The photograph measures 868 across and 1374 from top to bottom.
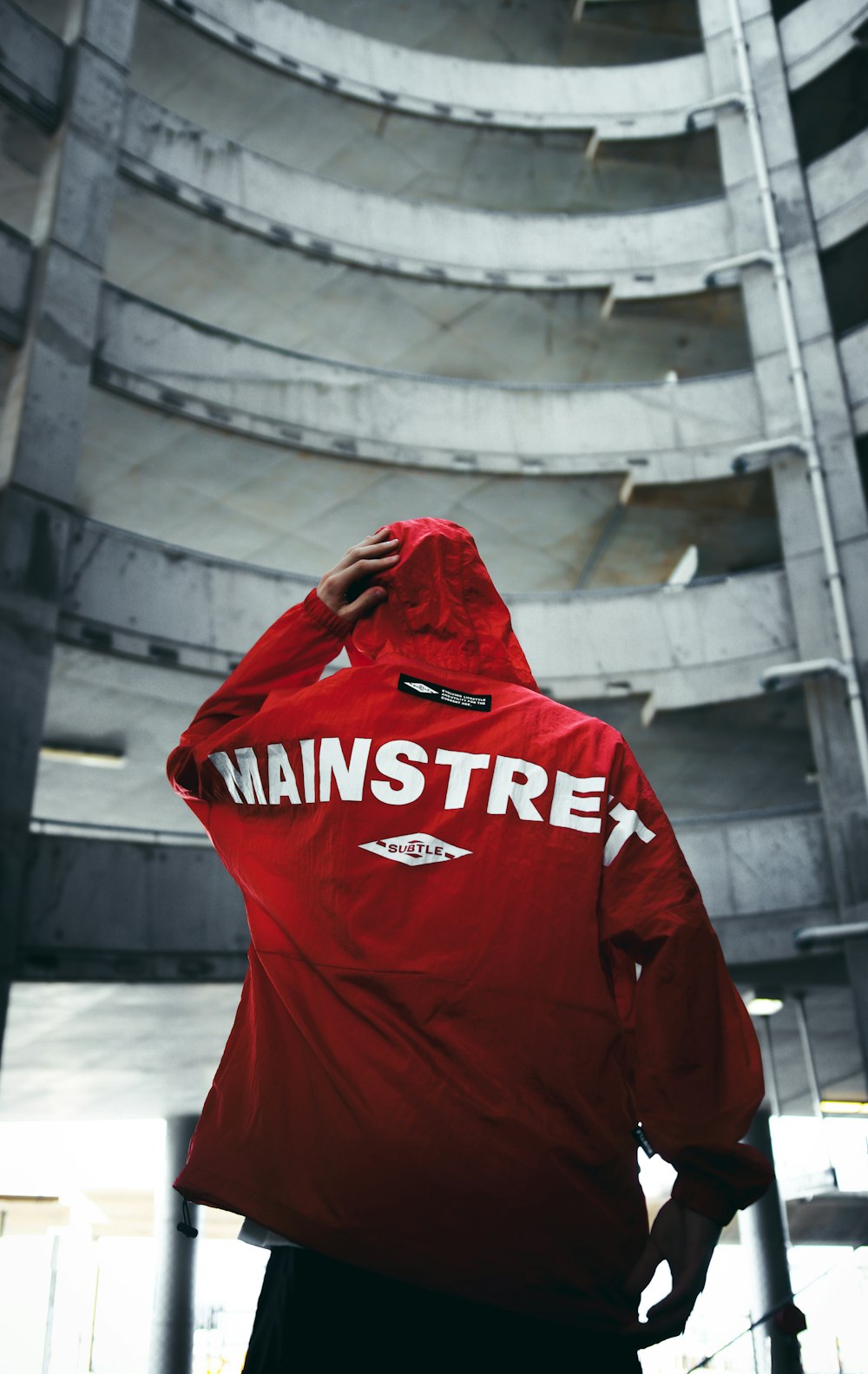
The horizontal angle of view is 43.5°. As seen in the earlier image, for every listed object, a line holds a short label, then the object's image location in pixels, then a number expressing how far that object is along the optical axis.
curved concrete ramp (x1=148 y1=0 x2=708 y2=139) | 18.92
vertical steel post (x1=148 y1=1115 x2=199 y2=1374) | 15.88
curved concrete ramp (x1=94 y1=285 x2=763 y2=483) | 16.09
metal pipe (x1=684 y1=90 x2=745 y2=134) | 18.67
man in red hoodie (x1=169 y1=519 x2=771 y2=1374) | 1.77
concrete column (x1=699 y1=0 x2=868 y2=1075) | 13.99
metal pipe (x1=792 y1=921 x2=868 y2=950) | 12.79
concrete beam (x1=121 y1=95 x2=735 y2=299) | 17.38
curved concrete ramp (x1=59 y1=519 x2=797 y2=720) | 14.30
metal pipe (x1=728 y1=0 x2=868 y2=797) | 14.52
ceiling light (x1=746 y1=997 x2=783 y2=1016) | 14.12
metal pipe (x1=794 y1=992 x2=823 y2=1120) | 15.18
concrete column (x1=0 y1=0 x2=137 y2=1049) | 12.13
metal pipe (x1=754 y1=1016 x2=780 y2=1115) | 15.70
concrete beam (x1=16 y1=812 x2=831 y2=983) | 11.68
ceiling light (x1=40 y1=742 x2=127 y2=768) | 16.39
